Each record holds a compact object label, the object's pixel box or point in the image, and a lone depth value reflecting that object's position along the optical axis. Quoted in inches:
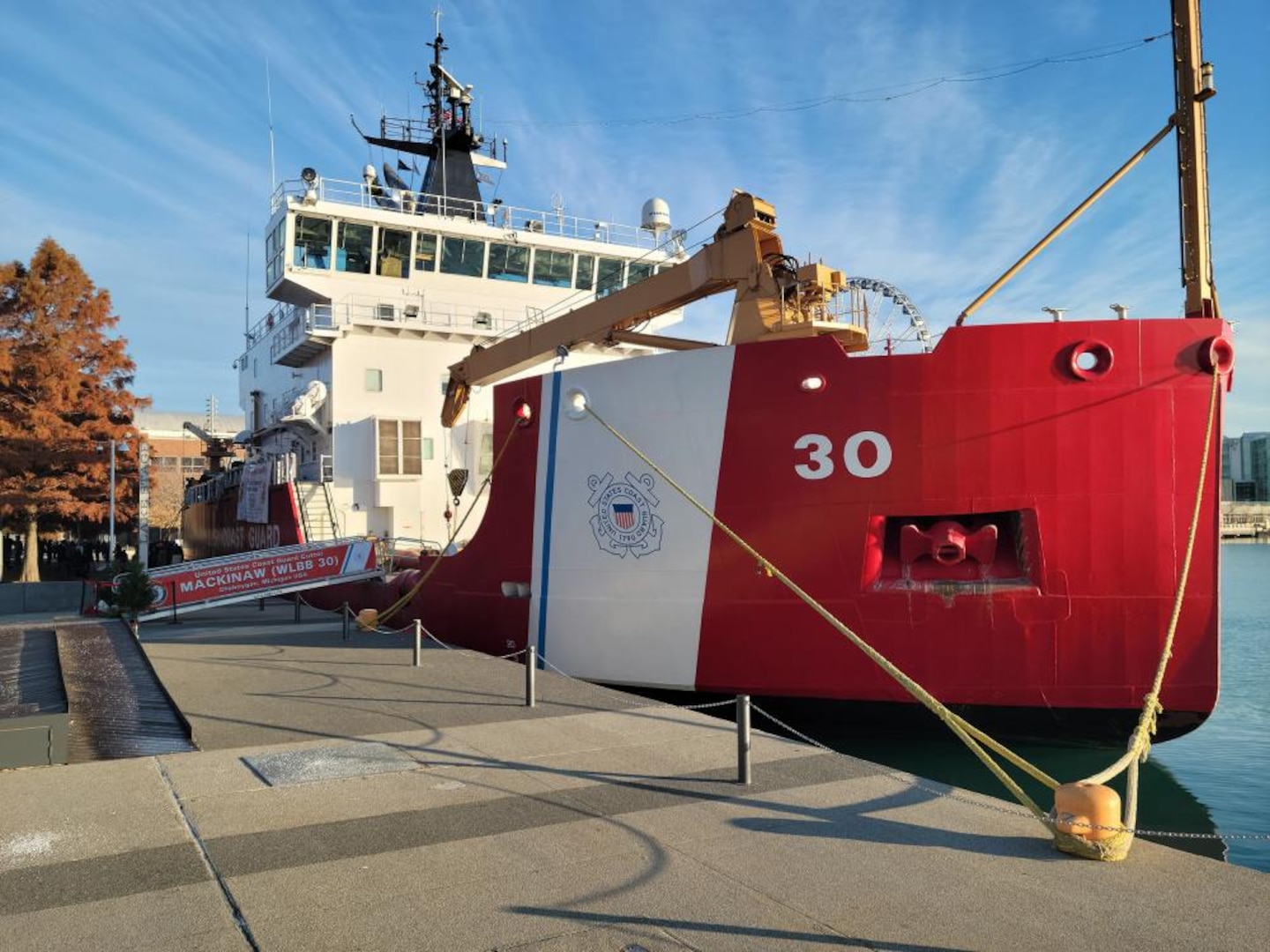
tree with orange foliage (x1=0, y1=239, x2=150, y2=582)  1004.6
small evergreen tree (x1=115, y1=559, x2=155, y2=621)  577.6
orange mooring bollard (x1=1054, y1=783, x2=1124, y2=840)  178.5
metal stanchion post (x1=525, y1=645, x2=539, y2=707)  325.4
